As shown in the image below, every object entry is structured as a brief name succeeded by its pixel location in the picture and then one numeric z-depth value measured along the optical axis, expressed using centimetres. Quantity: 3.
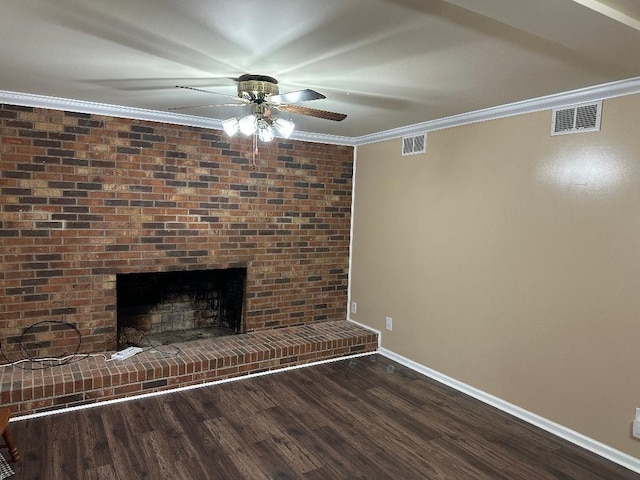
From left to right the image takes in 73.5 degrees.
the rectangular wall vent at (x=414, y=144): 388
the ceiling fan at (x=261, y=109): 246
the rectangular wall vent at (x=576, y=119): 267
